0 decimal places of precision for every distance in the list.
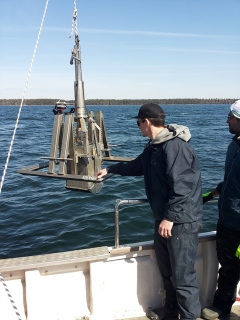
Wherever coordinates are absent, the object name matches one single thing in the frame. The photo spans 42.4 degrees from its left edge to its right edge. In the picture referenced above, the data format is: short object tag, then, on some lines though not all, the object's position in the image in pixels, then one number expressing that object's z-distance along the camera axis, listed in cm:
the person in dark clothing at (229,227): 292
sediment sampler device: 428
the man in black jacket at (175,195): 264
